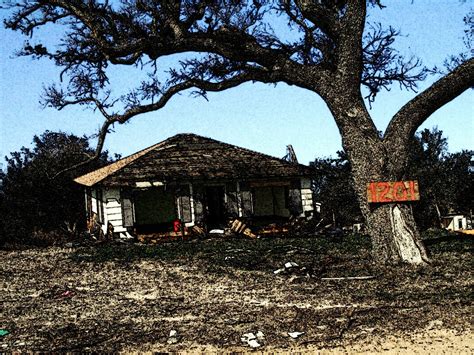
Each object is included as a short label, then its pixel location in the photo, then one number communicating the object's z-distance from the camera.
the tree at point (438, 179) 33.78
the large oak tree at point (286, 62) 11.55
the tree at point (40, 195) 29.72
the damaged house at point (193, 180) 22.64
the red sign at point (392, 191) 11.48
